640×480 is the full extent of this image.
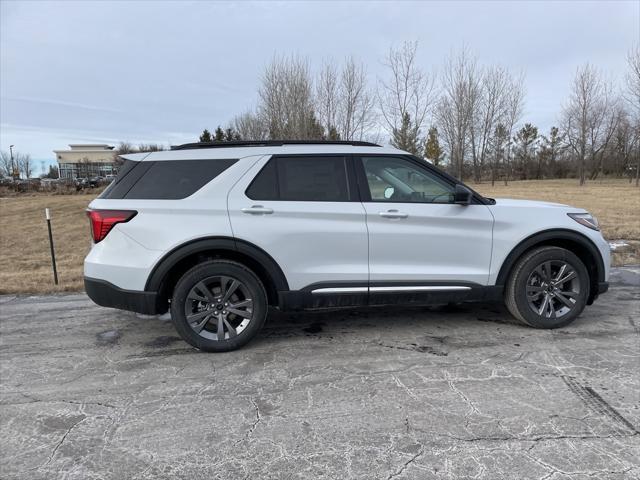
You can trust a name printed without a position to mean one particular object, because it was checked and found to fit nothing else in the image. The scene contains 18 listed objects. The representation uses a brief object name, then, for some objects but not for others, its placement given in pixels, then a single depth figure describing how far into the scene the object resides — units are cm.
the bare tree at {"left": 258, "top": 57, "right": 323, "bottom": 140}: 2211
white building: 7181
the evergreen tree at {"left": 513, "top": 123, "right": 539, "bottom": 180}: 6194
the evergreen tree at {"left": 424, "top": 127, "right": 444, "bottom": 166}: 3939
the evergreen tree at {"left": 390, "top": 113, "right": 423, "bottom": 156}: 2214
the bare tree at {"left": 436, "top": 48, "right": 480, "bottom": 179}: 3406
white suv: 388
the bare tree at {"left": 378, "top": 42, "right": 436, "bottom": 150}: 2148
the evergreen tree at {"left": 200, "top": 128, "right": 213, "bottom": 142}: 5261
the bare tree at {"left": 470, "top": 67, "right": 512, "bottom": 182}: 3844
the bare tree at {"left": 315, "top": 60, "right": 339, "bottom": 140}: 2236
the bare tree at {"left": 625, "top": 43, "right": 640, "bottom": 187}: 3106
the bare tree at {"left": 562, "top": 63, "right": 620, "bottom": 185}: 3853
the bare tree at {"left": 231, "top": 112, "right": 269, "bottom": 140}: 2605
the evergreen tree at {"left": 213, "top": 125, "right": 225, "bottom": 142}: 5028
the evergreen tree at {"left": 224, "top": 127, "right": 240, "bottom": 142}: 4231
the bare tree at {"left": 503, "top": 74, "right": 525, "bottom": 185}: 4006
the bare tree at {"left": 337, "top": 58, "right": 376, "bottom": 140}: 2205
